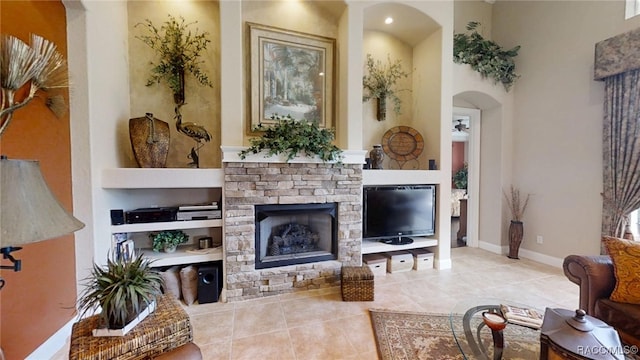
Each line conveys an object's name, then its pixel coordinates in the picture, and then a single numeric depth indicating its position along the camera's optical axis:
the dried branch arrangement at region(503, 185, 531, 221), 4.01
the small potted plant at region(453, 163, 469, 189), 8.11
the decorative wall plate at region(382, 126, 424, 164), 3.81
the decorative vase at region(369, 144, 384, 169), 3.42
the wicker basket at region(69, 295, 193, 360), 1.21
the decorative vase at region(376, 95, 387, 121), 3.76
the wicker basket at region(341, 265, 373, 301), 2.67
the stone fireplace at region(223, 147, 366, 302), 2.69
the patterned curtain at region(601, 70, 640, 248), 2.84
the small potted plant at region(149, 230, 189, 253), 2.70
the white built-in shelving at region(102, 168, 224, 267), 2.42
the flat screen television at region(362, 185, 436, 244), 3.31
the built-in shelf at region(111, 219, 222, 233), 2.47
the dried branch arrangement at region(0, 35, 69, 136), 1.33
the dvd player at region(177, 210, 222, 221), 2.64
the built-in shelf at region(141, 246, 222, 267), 2.58
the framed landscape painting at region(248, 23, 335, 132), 3.12
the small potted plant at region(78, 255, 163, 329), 1.29
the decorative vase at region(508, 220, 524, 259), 3.91
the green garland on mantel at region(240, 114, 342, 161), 2.61
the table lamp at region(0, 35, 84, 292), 0.86
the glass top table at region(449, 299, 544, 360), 1.50
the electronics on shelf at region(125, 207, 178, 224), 2.52
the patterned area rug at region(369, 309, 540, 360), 1.57
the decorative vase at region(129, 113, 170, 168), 2.51
